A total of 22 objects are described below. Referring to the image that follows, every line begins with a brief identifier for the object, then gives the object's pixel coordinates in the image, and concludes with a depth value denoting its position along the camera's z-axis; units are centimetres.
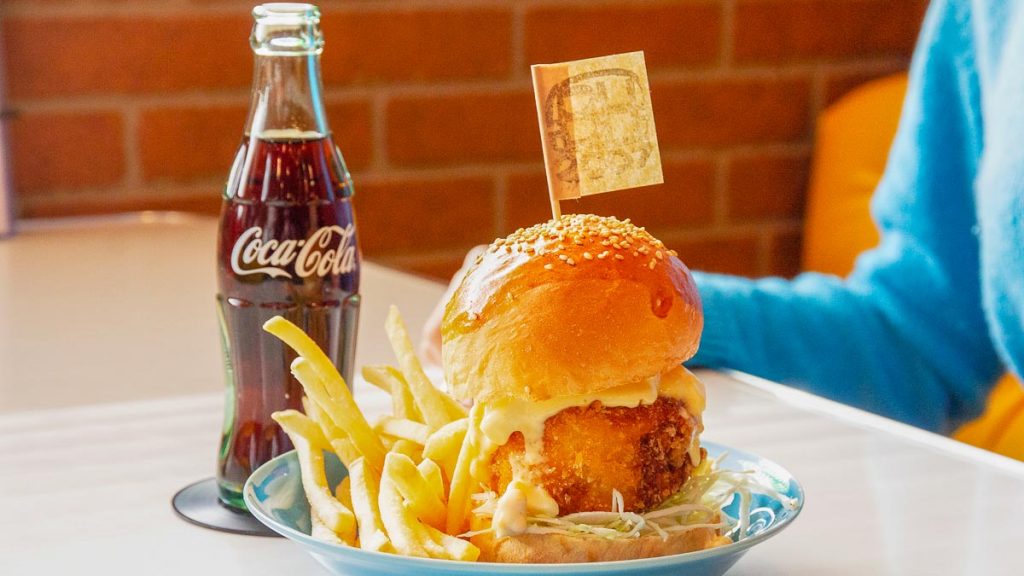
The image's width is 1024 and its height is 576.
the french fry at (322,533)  83
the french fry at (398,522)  81
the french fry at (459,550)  80
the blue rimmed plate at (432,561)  78
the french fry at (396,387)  92
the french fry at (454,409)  91
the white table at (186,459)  89
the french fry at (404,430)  89
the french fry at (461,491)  84
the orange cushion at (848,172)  205
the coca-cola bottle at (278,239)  91
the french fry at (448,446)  86
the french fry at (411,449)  89
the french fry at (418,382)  90
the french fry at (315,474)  84
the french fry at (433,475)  84
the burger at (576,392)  82
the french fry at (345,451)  88
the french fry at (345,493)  88
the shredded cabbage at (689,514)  82
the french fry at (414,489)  83
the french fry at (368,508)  81
